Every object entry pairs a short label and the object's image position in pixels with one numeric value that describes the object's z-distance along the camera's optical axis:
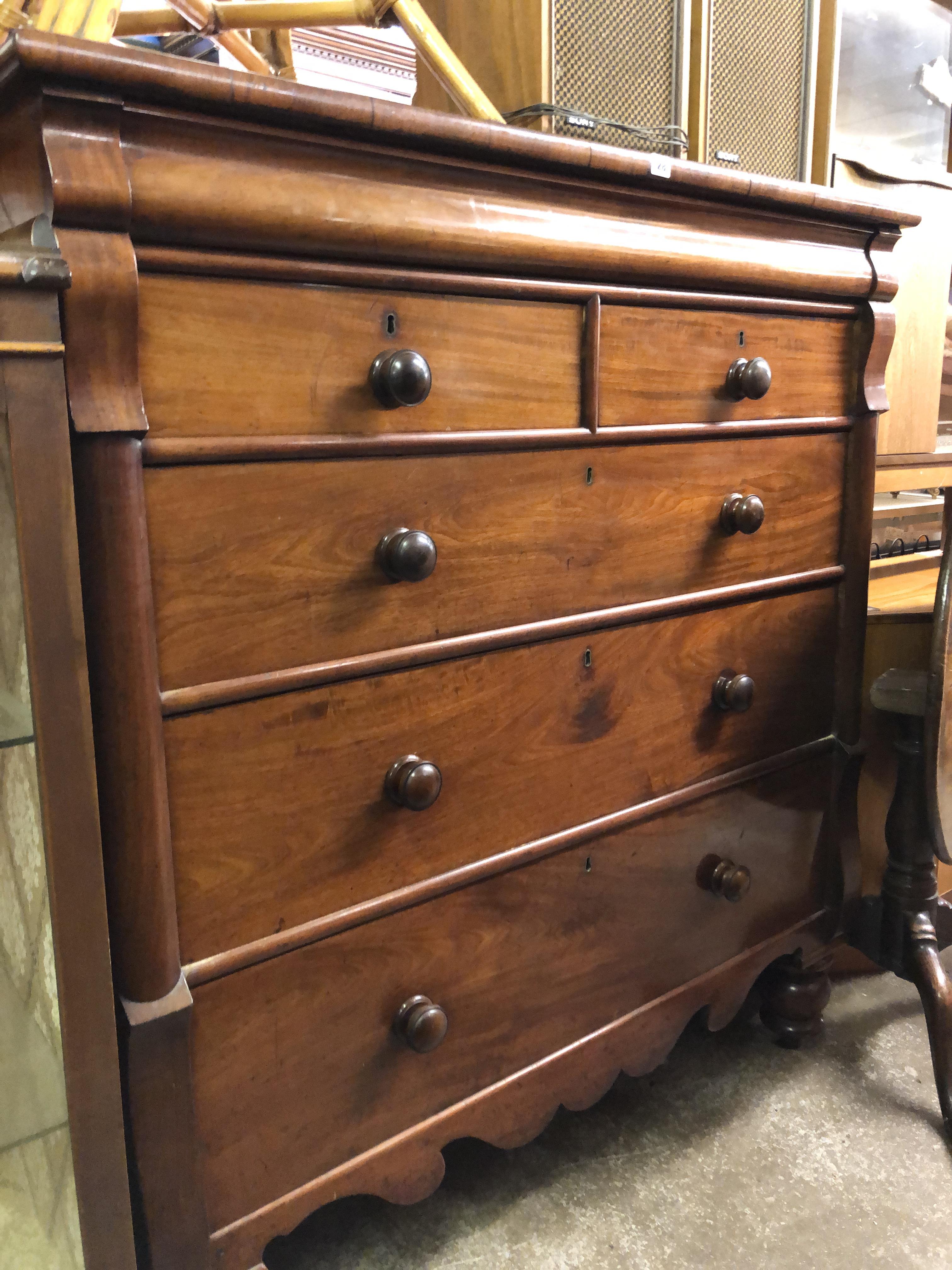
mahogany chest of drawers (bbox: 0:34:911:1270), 0.78
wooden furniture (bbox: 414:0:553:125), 1.21
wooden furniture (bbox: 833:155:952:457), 1.83
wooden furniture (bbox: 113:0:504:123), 1.14
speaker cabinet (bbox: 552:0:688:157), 1.24
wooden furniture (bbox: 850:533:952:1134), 1.35
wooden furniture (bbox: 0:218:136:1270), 0.69
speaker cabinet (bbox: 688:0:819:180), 1.42
